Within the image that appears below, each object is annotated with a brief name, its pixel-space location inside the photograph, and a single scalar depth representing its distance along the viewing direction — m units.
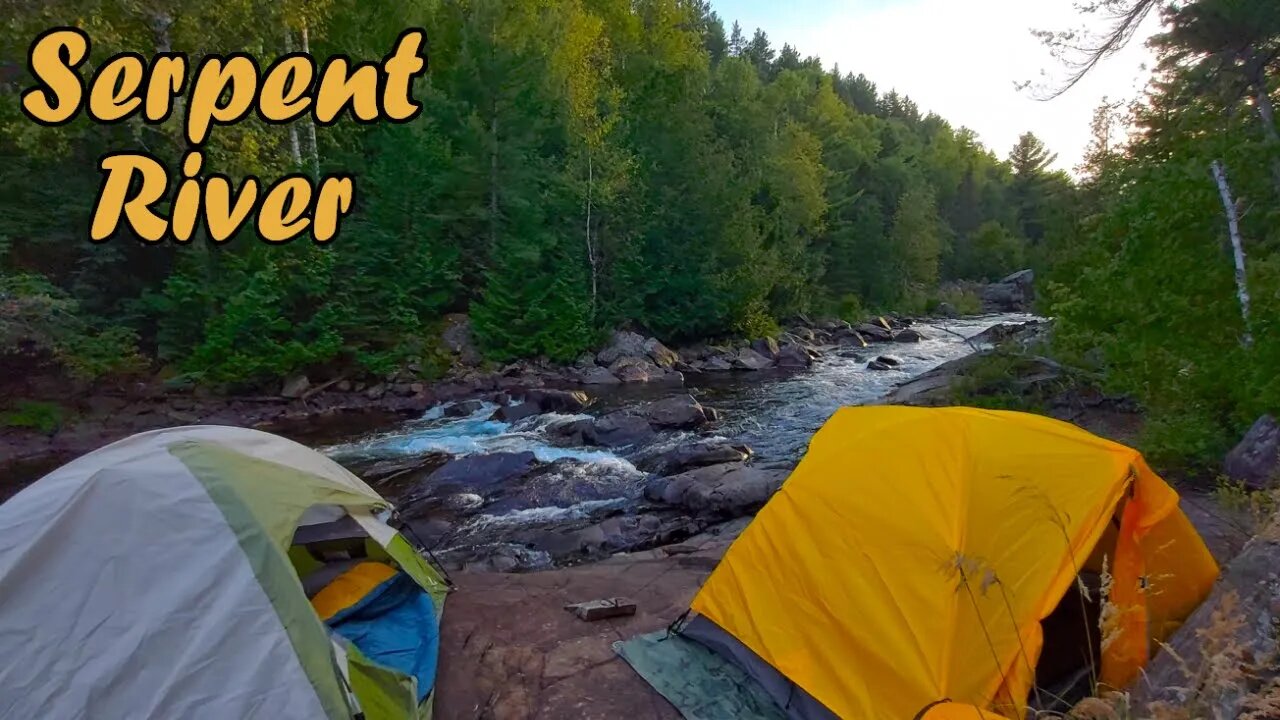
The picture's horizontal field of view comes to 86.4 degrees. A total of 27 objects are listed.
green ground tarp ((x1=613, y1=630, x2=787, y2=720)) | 4.18
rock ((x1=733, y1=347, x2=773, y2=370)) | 22.69
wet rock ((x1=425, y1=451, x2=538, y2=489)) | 11.03
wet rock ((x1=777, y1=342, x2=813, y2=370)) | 23.17
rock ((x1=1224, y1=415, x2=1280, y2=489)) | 6.44
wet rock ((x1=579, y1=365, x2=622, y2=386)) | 20.20
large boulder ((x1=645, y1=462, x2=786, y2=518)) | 9.36
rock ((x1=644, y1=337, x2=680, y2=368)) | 22.43
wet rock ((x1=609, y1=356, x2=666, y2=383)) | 20.62
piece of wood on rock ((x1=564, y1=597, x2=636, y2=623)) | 5.52
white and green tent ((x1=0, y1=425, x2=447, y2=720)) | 3.31
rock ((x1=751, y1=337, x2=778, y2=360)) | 24.16
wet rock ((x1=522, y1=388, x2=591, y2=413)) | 16.28
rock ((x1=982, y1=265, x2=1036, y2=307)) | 41.40
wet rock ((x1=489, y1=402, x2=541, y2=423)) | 15.57
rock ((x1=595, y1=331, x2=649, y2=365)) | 22.11
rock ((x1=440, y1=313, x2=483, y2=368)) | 20.91
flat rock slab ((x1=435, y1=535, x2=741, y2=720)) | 4.40
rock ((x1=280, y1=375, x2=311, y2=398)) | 17.80
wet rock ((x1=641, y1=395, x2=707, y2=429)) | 14.20
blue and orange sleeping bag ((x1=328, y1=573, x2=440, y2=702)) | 4.59
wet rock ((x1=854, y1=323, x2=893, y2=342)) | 29.47
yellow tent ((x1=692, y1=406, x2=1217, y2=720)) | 3.51
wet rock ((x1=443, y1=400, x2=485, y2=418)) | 16.44
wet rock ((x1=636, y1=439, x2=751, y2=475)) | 11.46
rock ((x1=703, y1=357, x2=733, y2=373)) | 22.67
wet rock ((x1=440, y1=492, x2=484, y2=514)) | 9.98
